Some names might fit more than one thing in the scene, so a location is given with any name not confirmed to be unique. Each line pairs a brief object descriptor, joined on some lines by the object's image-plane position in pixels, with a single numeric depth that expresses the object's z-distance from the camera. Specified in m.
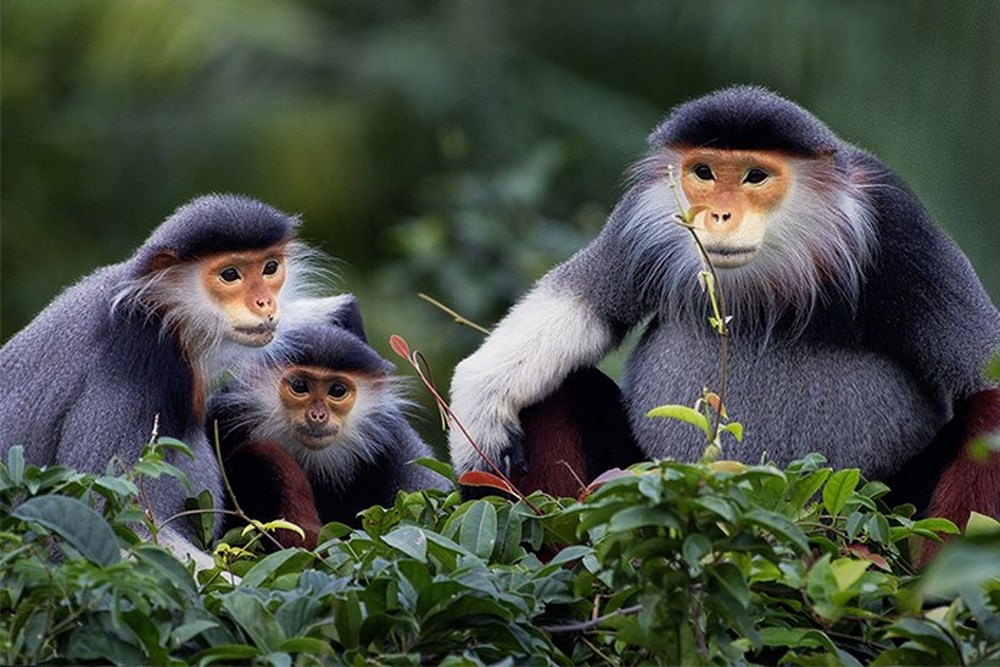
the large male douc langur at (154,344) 9.06
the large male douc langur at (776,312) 8.94
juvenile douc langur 10.59
